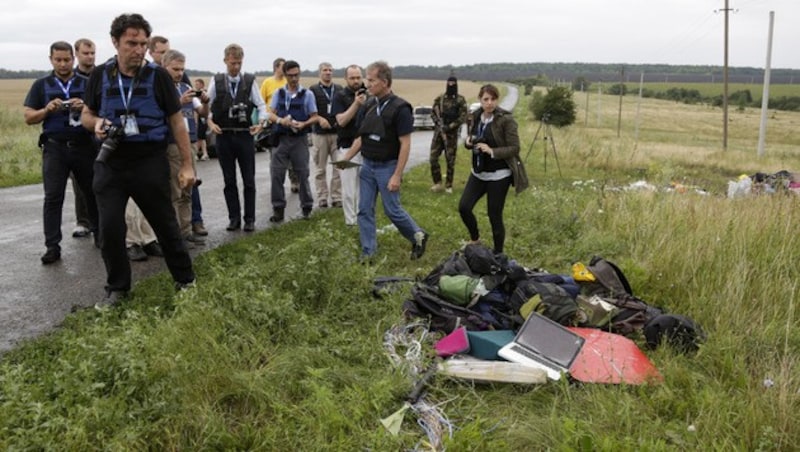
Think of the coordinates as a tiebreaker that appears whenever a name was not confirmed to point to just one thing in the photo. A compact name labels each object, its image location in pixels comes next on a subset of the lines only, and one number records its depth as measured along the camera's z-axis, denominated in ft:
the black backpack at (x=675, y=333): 14.33
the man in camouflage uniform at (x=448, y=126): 39.27
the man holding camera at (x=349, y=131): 26.45
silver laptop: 13.26
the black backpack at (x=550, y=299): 15.38
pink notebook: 13.98
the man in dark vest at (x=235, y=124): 24.98
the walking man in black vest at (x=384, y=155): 21.26
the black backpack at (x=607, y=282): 17.41
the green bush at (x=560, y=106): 154.71
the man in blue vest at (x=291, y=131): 27.66
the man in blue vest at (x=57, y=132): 20.89
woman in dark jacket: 21.86
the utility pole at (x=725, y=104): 110.76
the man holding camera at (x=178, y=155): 22.53
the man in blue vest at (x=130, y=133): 15.46
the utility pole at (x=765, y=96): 89.92
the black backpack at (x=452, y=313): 15.35
